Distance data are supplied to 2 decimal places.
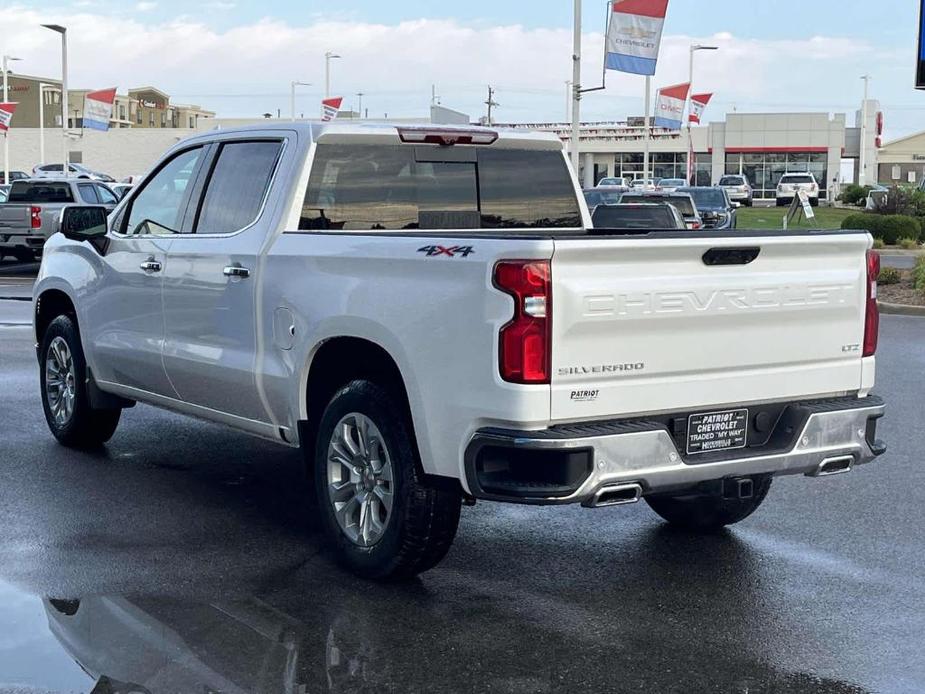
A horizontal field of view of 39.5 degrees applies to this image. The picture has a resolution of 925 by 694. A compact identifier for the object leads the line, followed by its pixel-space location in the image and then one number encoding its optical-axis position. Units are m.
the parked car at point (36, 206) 25.03
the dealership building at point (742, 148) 83.44
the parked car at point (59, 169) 60.09
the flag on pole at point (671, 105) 40.97
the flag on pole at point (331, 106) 41.78
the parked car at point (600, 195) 32.34
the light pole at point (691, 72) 60.63
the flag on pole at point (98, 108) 44.06
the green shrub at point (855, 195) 65.44
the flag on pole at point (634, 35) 27.03
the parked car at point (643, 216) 19.86
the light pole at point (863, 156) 83.62
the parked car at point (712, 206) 27.59
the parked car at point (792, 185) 64.56
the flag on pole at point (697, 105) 51.31
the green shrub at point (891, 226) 32.38
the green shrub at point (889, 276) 20.92
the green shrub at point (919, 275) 19.47
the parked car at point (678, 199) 25.00
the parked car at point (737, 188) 66.56
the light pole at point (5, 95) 54.97
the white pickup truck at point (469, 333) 4.92
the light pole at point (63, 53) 46.16
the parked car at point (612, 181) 66.61
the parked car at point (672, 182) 61.47
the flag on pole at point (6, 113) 46.69
